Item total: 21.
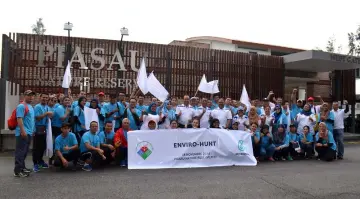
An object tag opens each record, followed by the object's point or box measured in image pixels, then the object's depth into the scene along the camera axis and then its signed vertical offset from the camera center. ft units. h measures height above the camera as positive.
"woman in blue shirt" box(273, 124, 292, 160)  31.24 -3.12
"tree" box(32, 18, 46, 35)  189.46 +44.23
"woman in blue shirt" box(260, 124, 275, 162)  30.50 -2.97
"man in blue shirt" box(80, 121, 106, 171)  25.08 -3.17
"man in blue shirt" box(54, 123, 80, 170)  24.56 -3.09
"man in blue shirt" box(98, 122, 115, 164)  26.09 -2.78
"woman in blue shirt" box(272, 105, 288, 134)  32.78 -0.85
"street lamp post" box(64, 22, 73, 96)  44.28 +7.31
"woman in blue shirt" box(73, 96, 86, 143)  27.35 -1.07
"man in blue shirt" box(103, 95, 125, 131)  29.58 -0.39
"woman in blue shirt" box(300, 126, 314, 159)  32.35 -3.08
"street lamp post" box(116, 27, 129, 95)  46.19 +7.05
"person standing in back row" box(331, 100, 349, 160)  33.45 -1.92
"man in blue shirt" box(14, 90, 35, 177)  22.06 -1.76
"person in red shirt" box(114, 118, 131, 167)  26.94 -2.90
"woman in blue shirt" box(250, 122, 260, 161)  30.01 -2.50
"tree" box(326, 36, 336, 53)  192.24 +36.36
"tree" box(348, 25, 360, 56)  165.65 +33.97
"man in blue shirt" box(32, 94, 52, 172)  25.41 -2.05
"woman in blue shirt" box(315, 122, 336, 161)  31.24 -3.16
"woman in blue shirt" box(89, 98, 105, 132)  28.25 -0.23
